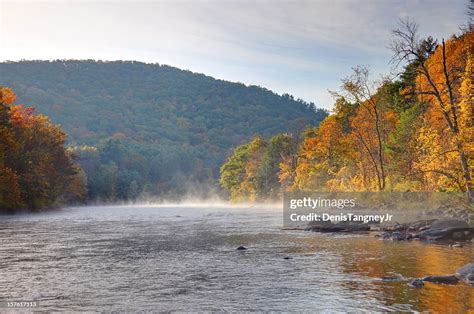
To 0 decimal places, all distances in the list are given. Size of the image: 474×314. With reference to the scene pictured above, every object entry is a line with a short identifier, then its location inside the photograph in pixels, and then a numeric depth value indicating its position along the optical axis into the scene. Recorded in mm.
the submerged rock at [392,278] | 16900
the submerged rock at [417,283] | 15703
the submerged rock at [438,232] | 28734
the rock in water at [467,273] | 16266
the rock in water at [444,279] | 16172
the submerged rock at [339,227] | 36891
